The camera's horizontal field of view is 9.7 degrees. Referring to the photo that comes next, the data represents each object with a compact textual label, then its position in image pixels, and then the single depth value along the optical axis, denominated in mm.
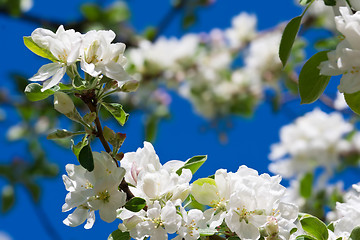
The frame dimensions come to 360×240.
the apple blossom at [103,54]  1556
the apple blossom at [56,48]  1555
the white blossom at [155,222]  1542
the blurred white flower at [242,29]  4638
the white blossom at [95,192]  1550
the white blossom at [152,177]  1560
